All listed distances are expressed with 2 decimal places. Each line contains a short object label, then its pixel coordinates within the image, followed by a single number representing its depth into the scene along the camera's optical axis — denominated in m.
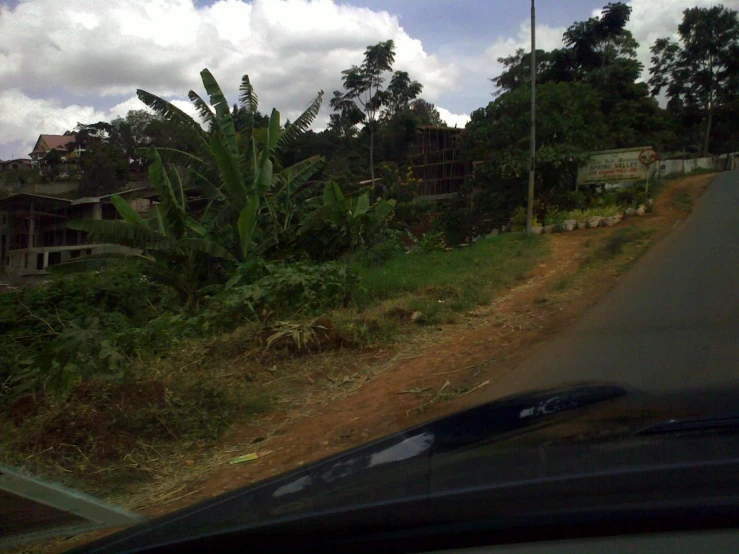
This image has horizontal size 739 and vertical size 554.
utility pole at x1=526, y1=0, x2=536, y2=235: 16.12
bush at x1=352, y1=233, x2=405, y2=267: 13.80
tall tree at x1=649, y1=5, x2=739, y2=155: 36.09
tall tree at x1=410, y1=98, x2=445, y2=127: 53.40
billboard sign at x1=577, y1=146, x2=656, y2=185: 19.67
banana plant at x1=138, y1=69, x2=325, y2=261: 12.77
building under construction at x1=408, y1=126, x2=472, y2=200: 37.62
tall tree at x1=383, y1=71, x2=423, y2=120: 32.56
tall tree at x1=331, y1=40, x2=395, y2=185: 30.36
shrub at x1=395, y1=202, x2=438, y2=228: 26.23
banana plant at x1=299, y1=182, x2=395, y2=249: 13.37
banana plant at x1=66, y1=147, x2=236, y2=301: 11.95
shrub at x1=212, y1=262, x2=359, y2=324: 8.69
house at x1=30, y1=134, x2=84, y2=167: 47.37
